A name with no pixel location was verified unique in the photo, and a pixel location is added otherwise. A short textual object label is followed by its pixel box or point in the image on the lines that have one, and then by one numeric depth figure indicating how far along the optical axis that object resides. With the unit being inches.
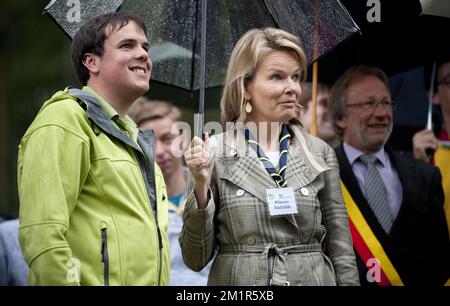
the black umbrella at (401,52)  237.5
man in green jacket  160.9
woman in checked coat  185.9
